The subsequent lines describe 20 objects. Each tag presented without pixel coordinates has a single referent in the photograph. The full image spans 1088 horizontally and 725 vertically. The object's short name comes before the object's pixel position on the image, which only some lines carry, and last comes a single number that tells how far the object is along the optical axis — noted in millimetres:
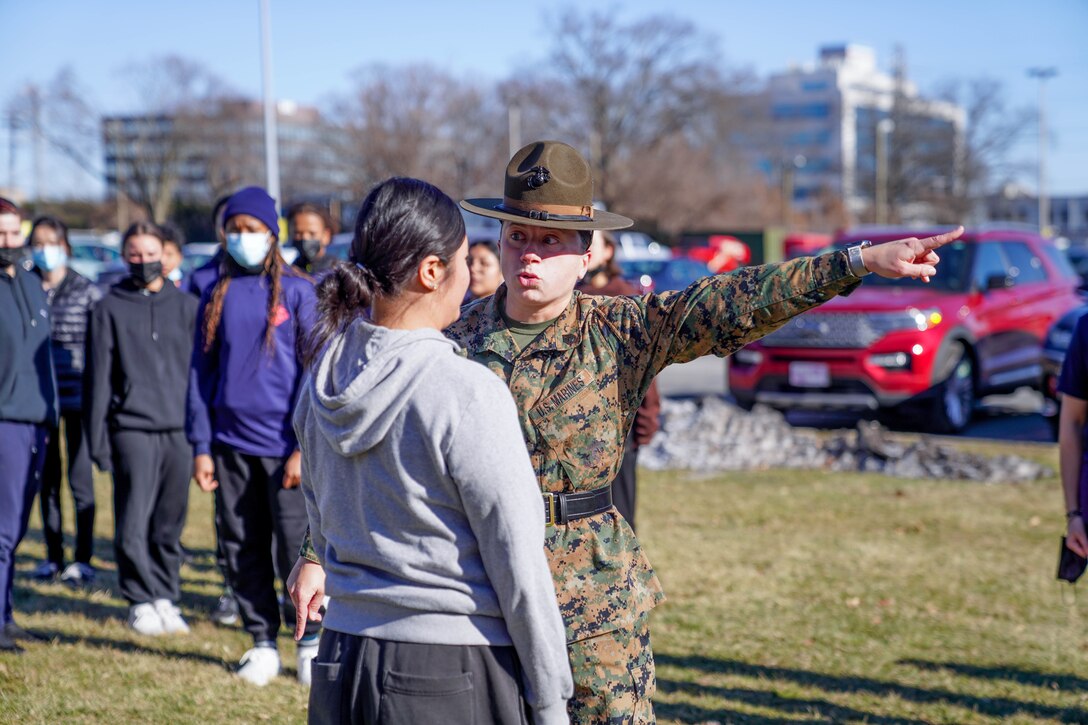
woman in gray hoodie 2234
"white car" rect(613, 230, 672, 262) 37375
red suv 11445
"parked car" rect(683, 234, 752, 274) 31500
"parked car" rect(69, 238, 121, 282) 32438
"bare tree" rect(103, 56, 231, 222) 55750
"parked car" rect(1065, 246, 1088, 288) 31812
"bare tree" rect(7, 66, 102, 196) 54625
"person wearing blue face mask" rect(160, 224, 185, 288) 7957
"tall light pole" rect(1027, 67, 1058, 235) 64312
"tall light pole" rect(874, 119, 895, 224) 69350
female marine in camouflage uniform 2865
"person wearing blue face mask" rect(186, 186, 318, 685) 5211
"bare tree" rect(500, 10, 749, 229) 60750
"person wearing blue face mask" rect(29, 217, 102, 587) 7312
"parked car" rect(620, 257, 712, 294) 25516
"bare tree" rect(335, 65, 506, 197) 51406
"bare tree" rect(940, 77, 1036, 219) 68688
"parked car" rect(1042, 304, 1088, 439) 11383
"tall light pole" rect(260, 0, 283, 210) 27062
